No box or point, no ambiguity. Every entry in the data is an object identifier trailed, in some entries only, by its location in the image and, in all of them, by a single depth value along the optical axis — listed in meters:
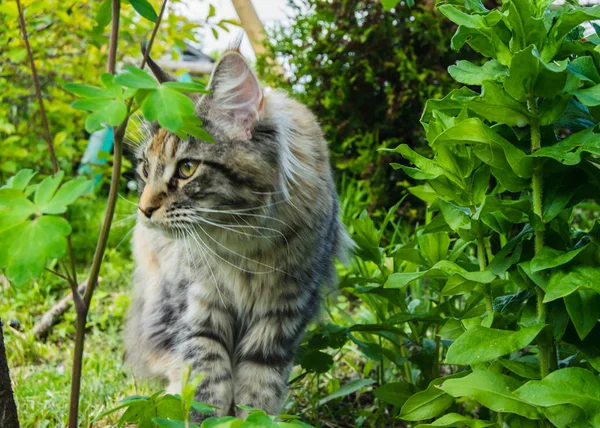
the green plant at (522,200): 0.87
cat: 1.07
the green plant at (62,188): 0.81
